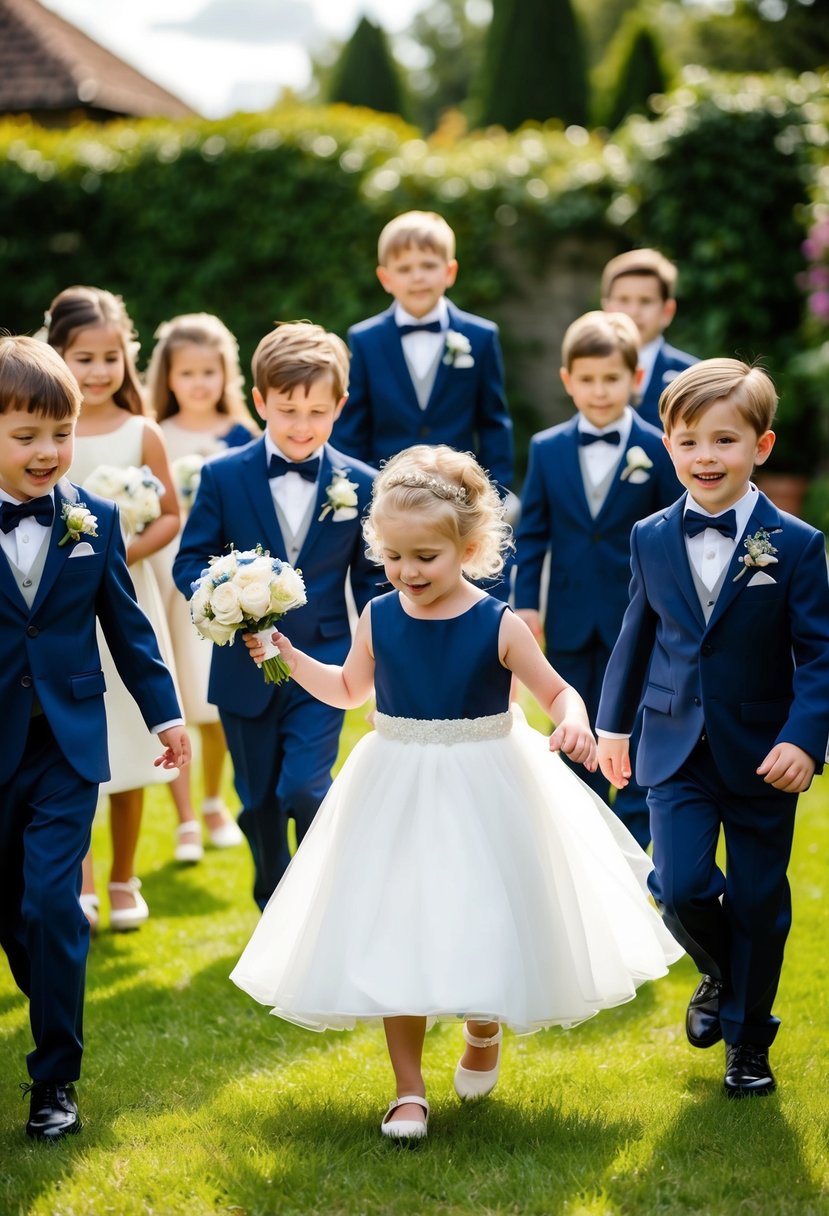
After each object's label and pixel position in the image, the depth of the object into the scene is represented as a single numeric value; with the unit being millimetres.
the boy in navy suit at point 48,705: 3807
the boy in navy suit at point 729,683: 3922
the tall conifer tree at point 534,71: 26438
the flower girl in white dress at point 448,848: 3596
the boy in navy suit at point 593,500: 5625
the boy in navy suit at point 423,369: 6566
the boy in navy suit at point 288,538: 4965
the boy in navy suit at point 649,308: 6625
